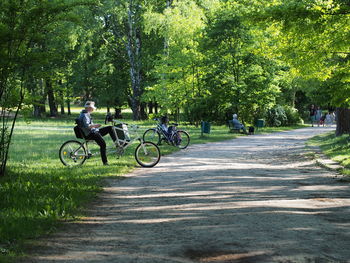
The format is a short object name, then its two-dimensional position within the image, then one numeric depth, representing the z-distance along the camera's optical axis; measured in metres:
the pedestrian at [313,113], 47.41
